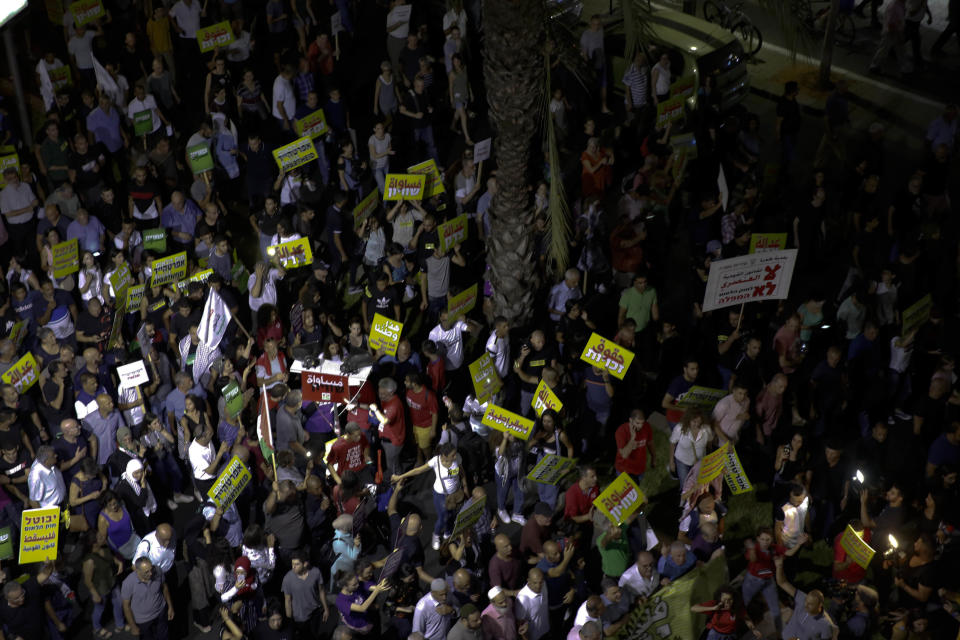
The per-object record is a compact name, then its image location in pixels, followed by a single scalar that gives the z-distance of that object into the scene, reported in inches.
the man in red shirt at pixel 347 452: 528.1
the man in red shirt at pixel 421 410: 550.9
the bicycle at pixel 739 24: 892.3
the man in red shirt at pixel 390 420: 547.2
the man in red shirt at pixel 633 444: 532.1
